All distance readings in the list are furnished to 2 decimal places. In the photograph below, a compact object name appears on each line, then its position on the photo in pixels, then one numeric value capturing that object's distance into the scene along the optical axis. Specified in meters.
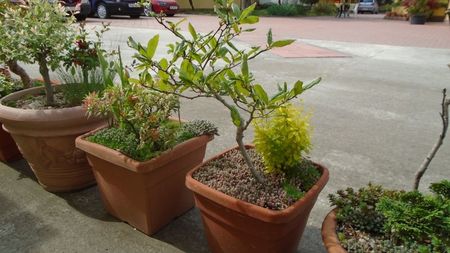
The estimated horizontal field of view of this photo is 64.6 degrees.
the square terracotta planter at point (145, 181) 2.09
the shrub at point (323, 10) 25.17
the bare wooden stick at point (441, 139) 1.68
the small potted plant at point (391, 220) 1.52
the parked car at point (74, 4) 11.66
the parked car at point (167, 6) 18.89
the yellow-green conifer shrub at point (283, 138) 1.87
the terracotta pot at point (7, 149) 3.09
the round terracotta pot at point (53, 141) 2.43
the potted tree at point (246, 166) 1.63
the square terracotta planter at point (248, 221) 1.66
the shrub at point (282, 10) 23.38
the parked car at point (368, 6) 31.24
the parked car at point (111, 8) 16.14
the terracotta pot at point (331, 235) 1.55
